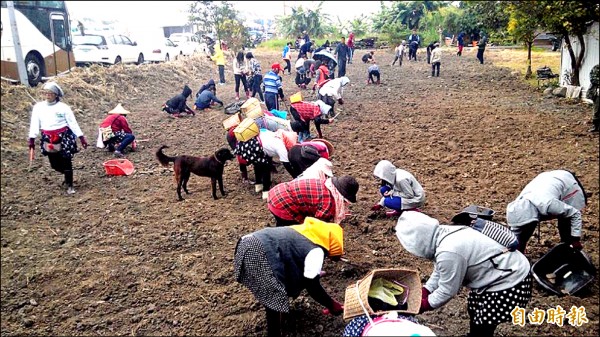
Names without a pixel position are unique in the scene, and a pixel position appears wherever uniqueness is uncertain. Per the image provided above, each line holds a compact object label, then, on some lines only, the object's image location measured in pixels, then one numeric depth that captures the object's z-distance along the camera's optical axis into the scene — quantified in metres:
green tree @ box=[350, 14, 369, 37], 36.22
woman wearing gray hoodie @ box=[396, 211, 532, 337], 2.92
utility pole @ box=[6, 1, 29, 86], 11.17
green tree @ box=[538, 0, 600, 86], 10.81
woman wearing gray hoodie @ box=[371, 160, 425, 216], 5.54
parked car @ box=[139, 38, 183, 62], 20.92
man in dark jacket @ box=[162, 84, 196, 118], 12.01
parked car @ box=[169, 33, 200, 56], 24.50
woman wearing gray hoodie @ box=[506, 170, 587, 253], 3.89
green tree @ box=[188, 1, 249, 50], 23.41
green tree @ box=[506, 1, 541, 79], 12.04
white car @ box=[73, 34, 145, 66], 17.02
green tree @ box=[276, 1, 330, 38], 35.84
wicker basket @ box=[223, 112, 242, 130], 7.01
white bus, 11.98
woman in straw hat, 8.78
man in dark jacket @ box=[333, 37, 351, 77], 17.69
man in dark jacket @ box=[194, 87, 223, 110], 12.70
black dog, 6.33
